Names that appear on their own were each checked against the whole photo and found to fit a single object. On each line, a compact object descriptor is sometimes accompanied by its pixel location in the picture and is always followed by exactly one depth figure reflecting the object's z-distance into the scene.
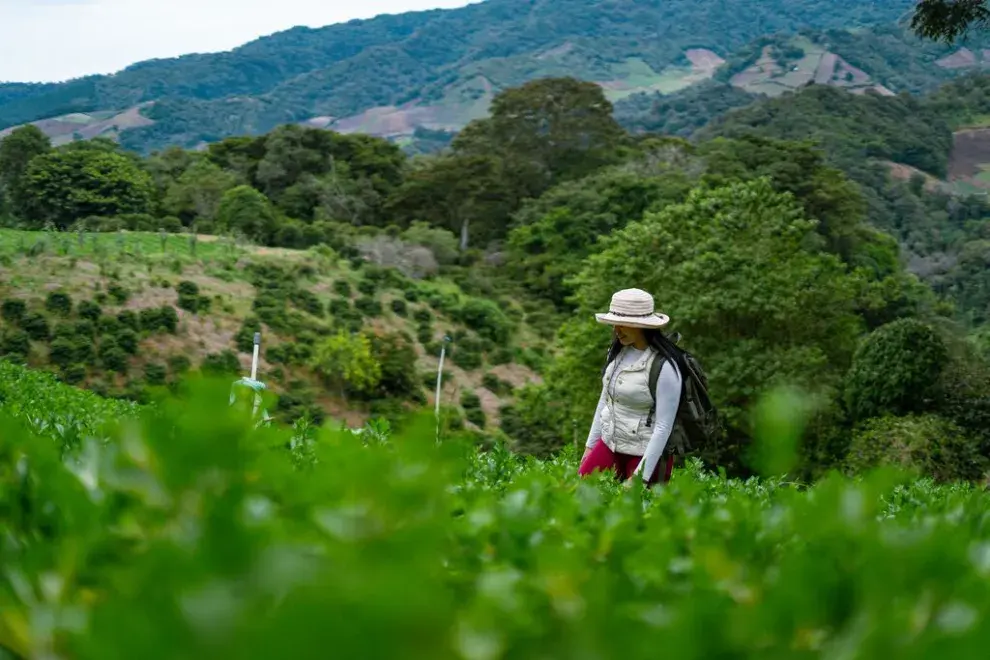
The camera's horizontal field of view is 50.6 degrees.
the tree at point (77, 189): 53.56
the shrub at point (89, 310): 34.16
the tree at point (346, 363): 36.78
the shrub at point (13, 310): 32.81
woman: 5.27
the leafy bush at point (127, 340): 33.91
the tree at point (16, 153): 58.03
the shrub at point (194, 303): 37.53
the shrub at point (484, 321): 45.50
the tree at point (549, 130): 71.19
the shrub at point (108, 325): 34.34
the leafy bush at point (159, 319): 35.47
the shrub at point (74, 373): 31.83
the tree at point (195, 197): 56.12
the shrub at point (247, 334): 37.31
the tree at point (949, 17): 11.98
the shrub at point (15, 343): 31.33
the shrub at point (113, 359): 33.16
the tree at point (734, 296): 20.53
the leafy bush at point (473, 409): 37.56
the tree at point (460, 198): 63.19
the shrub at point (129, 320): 34.94
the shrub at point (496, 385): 41.25
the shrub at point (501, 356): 43.41
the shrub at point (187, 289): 38.09
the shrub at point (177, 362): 34.03
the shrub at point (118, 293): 35.75
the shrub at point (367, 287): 44.34
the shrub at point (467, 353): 42.31
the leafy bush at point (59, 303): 33.69
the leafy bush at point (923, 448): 16.53
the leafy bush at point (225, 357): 33.50
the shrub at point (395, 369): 38.50
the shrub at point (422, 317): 44.49
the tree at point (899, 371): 18.33
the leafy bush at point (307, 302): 41.53
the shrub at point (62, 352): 32.28
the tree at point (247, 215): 52.72
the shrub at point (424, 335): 43.22
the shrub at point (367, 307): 42.72
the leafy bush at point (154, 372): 32.81
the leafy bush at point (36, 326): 32.72
